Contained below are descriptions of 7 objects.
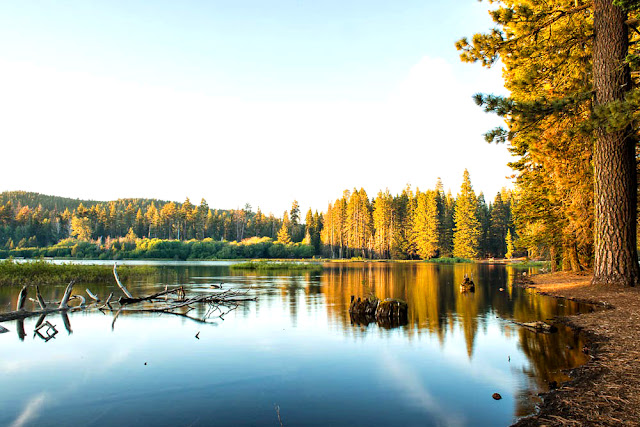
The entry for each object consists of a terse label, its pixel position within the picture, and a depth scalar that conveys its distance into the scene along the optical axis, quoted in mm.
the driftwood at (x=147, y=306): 13758
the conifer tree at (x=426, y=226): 88375
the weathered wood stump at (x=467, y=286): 23984
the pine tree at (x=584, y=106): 15125
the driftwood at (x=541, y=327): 11457
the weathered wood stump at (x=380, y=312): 14834
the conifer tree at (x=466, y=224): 84562
